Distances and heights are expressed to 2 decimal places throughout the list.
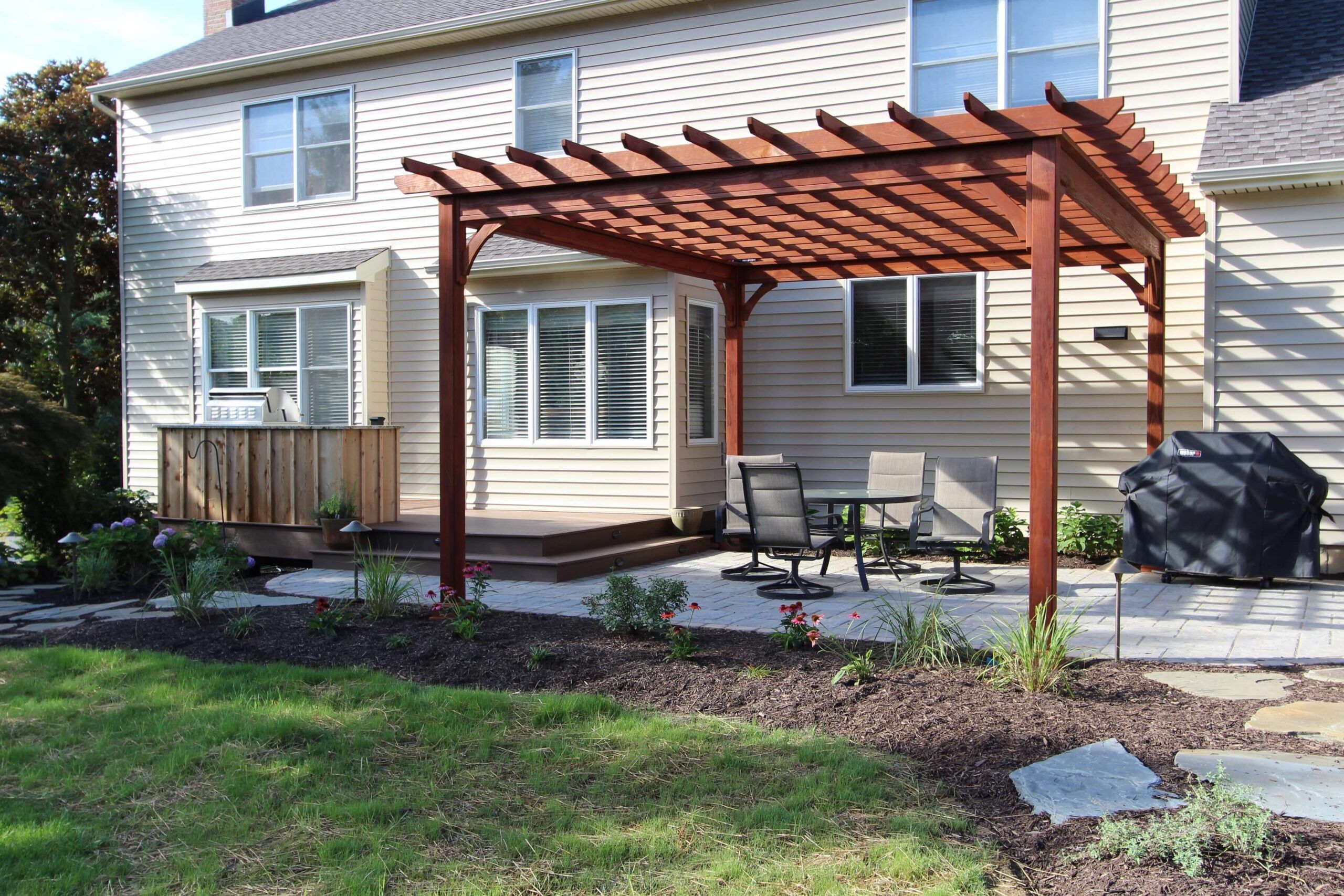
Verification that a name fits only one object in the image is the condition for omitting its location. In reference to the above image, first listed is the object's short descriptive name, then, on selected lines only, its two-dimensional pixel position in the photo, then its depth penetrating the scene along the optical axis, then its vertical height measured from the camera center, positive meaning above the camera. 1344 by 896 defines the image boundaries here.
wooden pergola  5.63 +1.41
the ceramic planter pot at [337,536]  9.51 -1.09
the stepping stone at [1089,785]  3.51 -1.27
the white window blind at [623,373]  10.85 +0.39
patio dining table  8.00 -0.65
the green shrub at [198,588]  6.66 -1.10
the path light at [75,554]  8.11 -1.10
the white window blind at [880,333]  10.73 +0.78
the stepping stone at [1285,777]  3.45 -1.25
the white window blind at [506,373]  11.60 +0.42
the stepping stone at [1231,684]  4.94 -1.29
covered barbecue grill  7.89 -0.72
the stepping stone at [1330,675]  5.20 -1.29
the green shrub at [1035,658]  4.87 -1.13
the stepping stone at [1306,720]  4.30 -1.27
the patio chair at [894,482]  9.23 -0.61
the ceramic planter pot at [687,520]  10.61 -1.06
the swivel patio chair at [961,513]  8.14 -0.77
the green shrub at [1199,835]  3.06 -1.22
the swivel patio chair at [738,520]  8.86 -0.96
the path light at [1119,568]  4.88 -0.71
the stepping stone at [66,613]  7.34 -1.38
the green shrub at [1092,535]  9.51 -1.09
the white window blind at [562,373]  11.23 +0.41
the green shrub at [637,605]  6.07 -1.09
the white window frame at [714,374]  11.38 +0.40
